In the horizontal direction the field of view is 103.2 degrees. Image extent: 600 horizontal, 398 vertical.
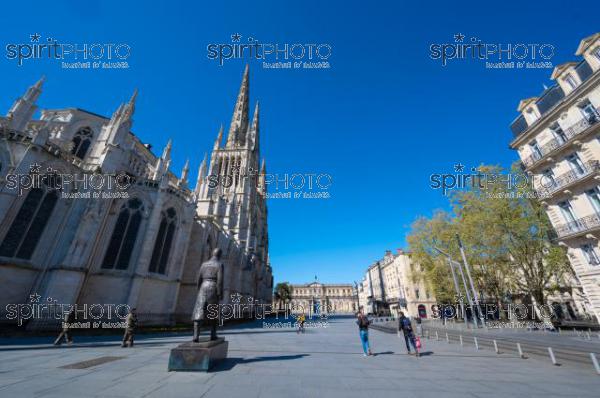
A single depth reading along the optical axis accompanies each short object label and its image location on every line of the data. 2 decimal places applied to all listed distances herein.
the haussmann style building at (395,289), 50.12
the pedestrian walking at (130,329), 10.15
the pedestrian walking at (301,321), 20.11
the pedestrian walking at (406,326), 9.55
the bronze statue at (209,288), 7.08
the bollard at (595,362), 6.40
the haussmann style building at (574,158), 16.27
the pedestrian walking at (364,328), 9.35
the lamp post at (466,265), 21.27
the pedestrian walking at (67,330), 10.74
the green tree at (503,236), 21.42
